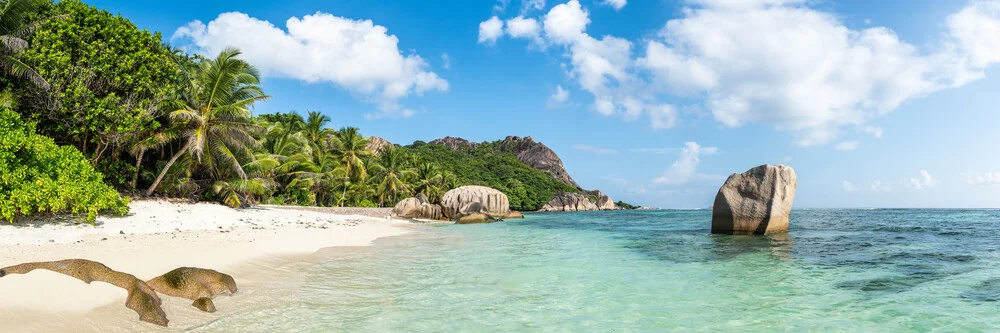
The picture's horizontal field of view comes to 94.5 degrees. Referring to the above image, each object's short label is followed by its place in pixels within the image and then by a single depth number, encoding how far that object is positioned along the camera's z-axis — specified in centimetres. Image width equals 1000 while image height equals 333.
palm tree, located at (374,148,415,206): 4988
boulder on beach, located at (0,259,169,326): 523
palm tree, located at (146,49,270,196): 2108
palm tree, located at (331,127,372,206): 4488
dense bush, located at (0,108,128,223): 1073
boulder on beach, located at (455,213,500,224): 3305
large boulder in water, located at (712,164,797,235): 1709
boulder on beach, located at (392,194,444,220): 3794
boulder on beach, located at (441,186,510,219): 4344
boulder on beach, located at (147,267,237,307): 606
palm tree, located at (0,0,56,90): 1525
